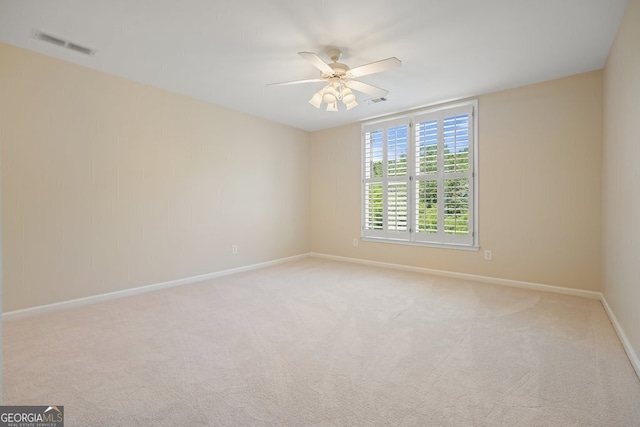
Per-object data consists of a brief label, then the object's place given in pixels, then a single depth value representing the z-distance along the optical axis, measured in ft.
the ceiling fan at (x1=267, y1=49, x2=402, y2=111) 8.84
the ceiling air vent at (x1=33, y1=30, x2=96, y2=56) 8.88
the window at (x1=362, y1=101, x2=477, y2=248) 13.89
